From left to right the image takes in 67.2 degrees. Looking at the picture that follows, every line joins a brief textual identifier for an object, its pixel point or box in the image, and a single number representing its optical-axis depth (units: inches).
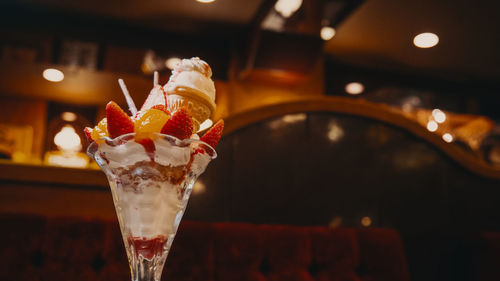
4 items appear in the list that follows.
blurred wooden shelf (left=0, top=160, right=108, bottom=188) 55.7
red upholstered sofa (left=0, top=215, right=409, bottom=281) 42.7
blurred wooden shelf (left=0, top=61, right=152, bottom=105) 119.8
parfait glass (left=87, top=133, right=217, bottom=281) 26.6
